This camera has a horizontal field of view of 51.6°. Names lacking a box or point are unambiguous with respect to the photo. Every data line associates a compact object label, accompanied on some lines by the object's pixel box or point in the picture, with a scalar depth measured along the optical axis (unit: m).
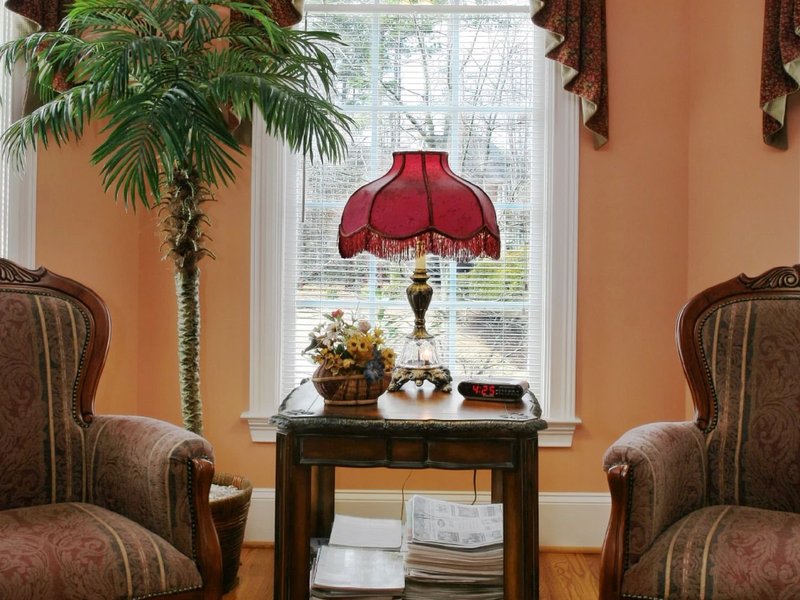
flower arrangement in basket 2.21
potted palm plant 2.20
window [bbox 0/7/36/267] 2.56
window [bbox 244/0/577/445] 3.09
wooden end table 2.03
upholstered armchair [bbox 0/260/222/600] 1.68
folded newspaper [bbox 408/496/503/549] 2.39
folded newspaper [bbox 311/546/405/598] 2.27
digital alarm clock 2.34
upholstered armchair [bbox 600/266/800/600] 1.70
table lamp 2.35
